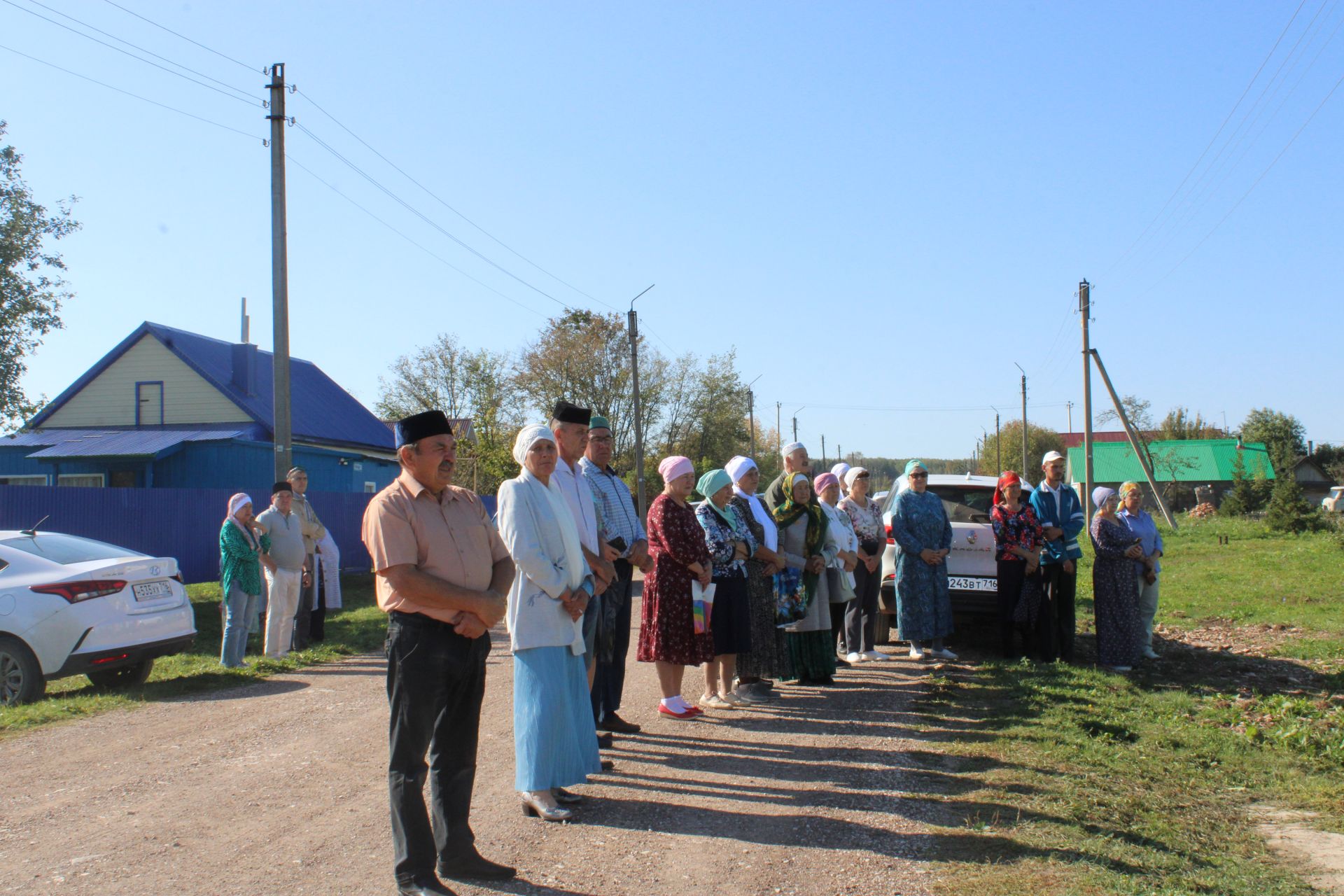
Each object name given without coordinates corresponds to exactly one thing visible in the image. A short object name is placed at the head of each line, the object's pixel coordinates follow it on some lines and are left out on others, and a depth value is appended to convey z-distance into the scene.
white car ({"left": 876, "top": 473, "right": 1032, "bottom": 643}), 10.46
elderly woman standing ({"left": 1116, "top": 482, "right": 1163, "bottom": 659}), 9.83
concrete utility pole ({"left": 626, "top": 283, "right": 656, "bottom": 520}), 30.95
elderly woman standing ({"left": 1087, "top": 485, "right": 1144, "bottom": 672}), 9.25
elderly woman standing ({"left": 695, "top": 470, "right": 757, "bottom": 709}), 7.55
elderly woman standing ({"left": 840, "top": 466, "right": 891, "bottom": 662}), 9.90
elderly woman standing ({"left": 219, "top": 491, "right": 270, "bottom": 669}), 9.70
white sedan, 7.99
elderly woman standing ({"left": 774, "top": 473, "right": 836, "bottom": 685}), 8.53
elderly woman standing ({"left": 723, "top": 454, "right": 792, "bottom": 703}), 8.09
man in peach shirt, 4.00
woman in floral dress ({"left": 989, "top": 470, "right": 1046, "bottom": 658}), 9.52
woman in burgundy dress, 7.00
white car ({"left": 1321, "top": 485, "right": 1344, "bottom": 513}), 40.49
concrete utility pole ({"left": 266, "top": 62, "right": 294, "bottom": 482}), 14.30
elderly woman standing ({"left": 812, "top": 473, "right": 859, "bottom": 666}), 8.98
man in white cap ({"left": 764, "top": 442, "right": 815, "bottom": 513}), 8.91
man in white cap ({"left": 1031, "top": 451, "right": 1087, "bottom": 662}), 9.45
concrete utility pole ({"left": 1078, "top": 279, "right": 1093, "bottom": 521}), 26.42
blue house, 25.69
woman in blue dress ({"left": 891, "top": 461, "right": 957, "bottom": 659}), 9.68
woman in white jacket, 4.85
